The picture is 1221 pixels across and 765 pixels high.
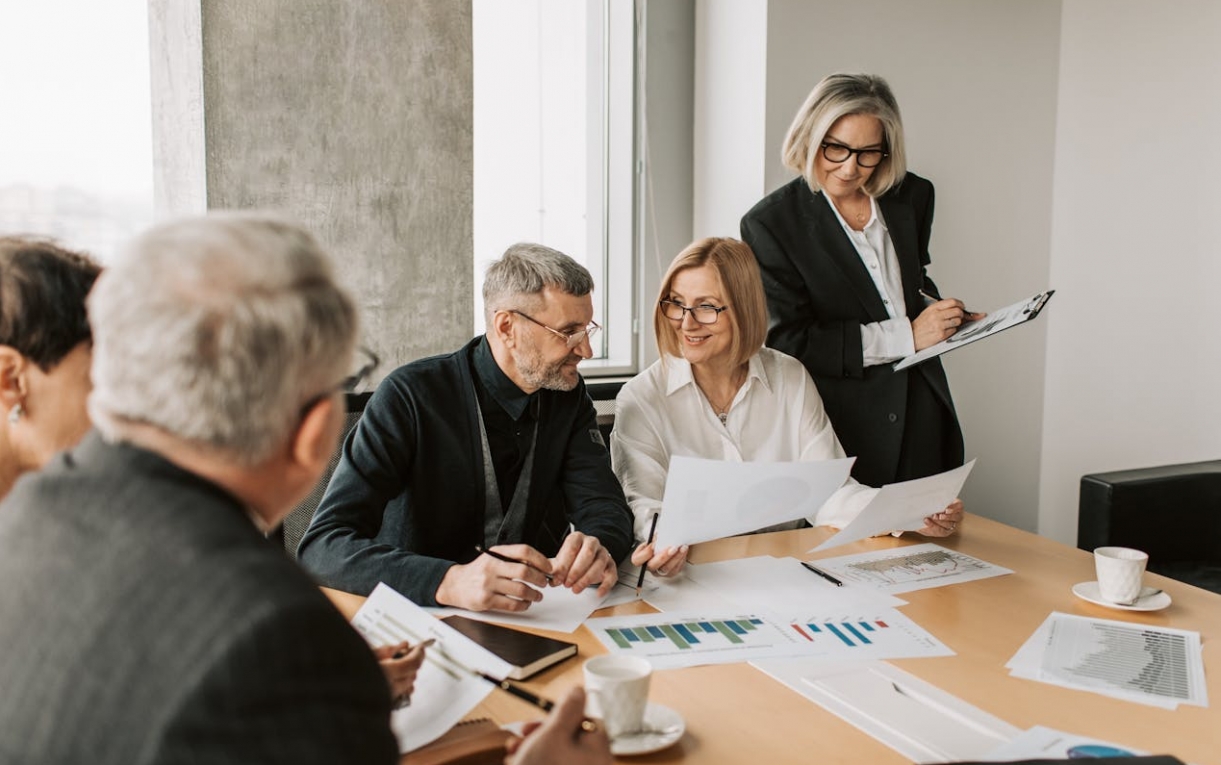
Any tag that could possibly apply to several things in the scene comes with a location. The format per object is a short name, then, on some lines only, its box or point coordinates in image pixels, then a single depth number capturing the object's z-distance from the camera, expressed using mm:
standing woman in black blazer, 2451
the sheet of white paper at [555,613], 1462
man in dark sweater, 1841
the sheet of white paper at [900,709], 1104
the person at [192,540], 617
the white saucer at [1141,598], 1558
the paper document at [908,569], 1678
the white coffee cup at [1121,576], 1560
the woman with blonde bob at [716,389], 2211
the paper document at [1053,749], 1074
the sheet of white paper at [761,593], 1543
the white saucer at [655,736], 1066
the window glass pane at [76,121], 2432
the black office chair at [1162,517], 2555
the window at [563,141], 3193
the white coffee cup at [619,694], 1073
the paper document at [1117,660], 1262
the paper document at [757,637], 1354
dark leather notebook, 1274
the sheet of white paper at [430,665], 1109
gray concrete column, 2561
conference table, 1107
